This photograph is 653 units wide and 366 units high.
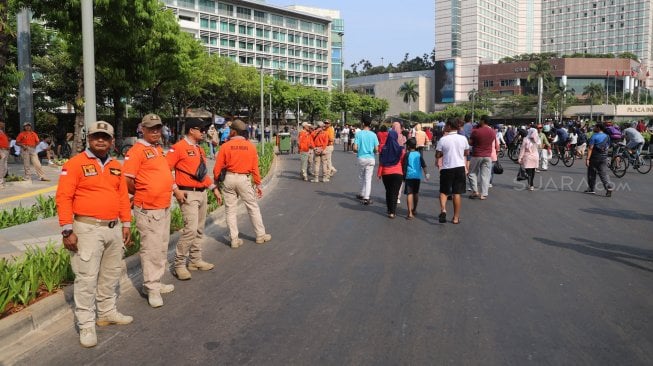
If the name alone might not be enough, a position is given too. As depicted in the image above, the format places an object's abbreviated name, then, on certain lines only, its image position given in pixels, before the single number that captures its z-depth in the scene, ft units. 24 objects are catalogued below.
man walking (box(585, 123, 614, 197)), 41.04
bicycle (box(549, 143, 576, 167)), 68.59
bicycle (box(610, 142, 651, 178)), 54.80
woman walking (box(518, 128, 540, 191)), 44.42
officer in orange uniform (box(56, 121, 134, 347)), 13.87
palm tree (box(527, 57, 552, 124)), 325.83
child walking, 32.55
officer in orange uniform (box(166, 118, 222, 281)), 19.84
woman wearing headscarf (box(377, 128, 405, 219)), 32.53
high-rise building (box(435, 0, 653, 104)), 393.29
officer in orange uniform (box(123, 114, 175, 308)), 16.74
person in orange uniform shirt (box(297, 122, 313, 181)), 52.34
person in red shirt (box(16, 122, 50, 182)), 48.26
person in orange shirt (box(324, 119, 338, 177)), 53.01
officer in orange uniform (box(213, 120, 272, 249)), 24.22
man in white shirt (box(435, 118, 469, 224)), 30.87
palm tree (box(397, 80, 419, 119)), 395.55
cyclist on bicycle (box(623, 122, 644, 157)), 59.41
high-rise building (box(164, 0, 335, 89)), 287.69
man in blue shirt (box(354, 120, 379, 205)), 37.93
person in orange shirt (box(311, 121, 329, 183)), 51.01
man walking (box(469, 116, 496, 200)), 39.63
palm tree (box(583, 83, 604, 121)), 340.18
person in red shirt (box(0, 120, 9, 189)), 43.76
